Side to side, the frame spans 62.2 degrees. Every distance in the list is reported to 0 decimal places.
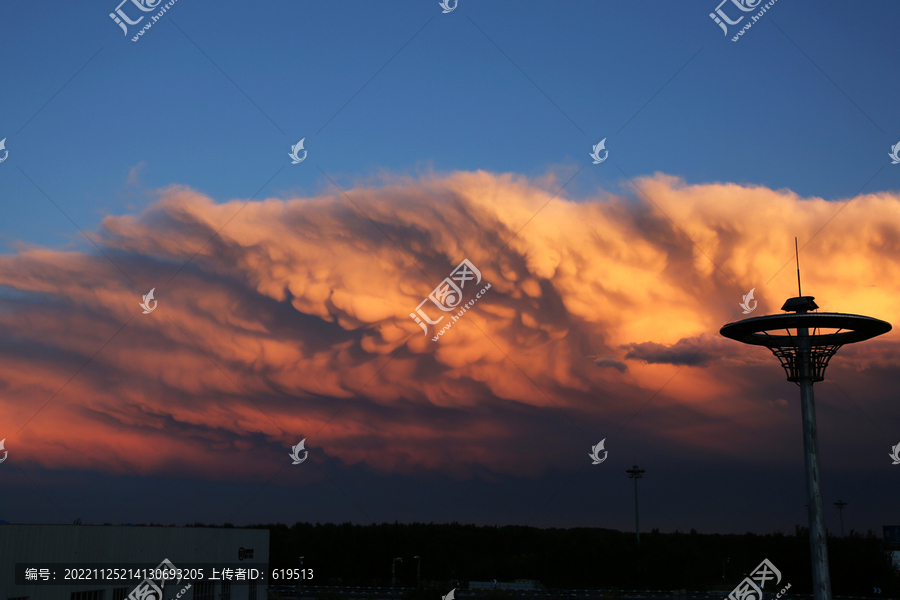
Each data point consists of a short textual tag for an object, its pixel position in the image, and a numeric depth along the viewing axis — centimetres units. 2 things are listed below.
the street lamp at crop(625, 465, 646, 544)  12018
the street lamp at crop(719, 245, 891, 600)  3834
